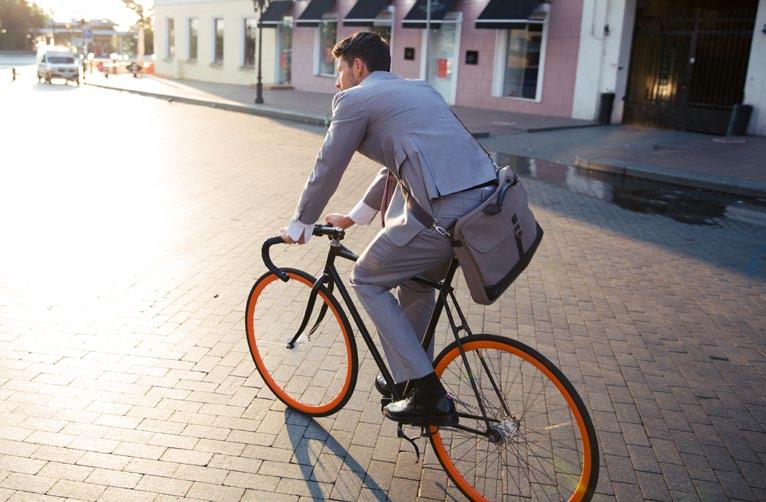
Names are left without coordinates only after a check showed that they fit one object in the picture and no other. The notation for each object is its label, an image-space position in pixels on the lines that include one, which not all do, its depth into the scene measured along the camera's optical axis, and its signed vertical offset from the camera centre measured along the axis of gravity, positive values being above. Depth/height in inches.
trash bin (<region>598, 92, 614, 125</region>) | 801.6 -31.2
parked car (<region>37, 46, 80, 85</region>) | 1376.7 -28.9
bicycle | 114.0 -52.5
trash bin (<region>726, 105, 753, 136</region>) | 695.1 -30.8
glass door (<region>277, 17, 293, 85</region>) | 1283.2 +13.2
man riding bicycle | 115.0 -17.3
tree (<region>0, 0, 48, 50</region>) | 3267.7 +99.5
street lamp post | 965.8 -40.2
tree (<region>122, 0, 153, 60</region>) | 3211.1 +178.0
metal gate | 717.9 +19.2
